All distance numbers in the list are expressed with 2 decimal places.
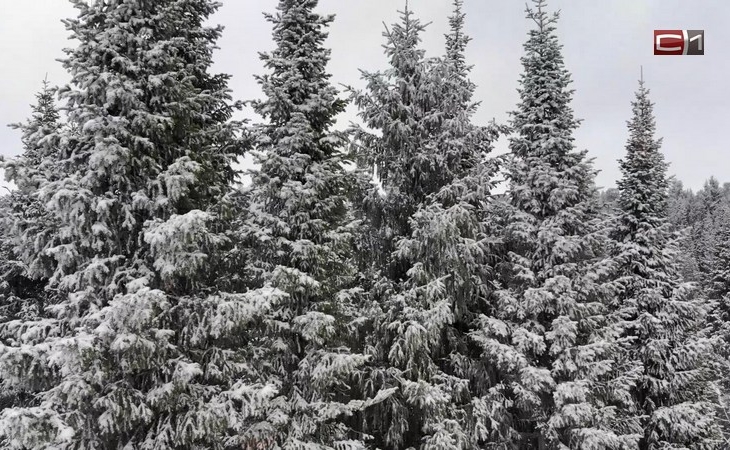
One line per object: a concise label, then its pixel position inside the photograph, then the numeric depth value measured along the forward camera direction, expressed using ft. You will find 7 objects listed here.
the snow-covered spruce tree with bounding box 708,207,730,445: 108.17
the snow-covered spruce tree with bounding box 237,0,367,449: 38.63
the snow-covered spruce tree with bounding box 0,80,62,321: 32.53
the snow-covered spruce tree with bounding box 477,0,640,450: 49.52
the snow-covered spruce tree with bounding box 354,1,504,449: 45.27
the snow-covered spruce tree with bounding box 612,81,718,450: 60.95
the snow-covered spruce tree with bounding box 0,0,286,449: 29.48
